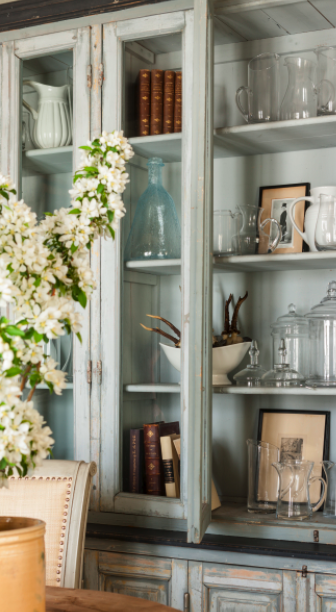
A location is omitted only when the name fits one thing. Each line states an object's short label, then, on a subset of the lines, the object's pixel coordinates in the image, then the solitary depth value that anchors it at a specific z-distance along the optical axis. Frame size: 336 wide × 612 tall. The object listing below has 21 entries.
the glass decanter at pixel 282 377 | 1.96
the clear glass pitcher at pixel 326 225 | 1.87
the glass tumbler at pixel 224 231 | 2.00
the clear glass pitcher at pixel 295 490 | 1.82
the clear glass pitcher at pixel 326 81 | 1.93
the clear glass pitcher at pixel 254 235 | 2.00
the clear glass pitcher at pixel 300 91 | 1.97
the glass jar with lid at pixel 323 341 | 1.93
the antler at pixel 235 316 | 2.13
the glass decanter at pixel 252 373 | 2.00
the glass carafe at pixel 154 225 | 1.96
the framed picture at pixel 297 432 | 2.04
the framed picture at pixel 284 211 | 2.05
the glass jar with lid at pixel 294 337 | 2.04
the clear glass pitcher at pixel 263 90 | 2.00
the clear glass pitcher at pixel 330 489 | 1.85
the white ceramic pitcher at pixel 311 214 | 1.91
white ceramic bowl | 2.03
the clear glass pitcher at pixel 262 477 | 1.92
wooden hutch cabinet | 1.74
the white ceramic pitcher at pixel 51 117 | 2.10
